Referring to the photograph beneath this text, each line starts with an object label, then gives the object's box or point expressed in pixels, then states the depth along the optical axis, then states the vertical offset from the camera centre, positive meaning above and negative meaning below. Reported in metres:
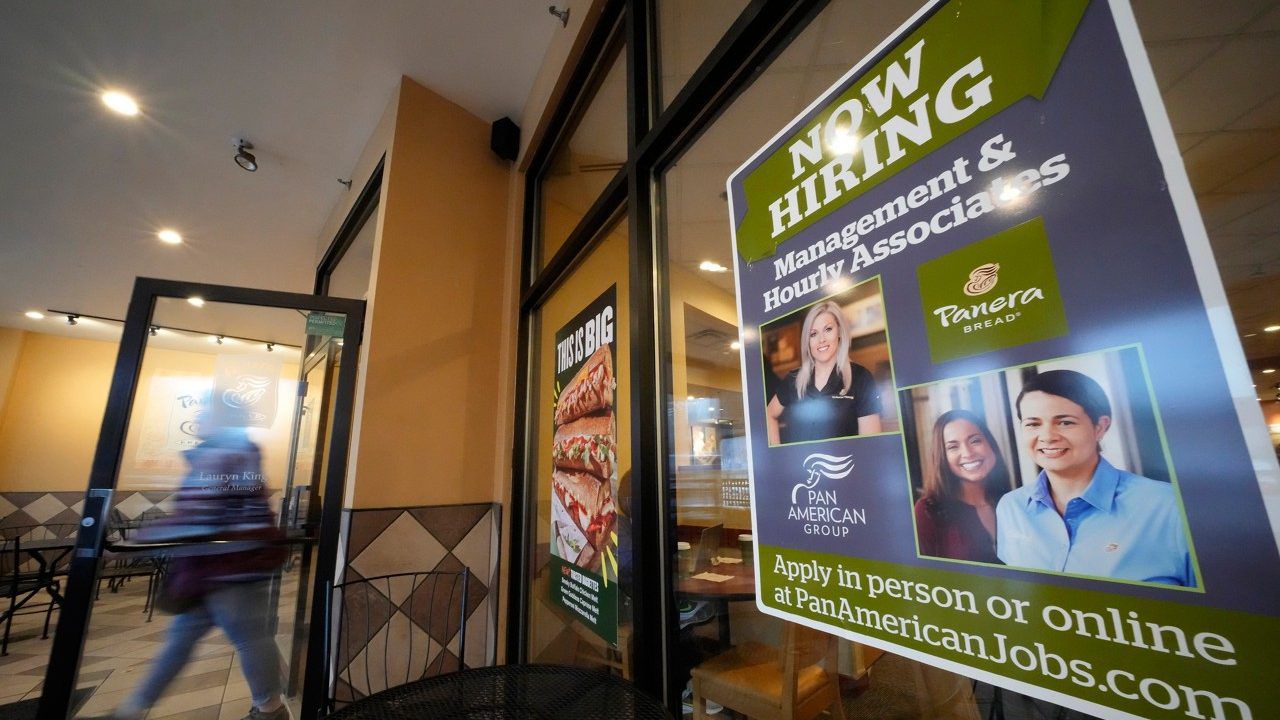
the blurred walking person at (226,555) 2.34 -0.37
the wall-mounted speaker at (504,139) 2.97 +1.96
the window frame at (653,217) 1.30 +0.95
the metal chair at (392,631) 2.10 -0.70
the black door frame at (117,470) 1.95 +0.01
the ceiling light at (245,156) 3.29 +2.11
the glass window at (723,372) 0.89 +0.21
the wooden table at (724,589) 1.09 -0.31
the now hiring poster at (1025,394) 0.52 +0.08
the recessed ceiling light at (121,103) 2.88 +2.20
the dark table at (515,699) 0.94 -0.45
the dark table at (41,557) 3.70 -0.59
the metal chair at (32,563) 3.65 -0.74
